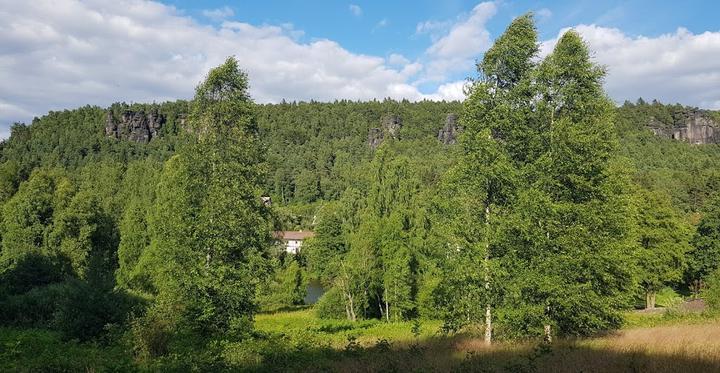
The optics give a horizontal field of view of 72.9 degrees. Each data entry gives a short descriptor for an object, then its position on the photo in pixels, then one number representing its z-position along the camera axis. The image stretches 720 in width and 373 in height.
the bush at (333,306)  33.53
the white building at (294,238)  94.00
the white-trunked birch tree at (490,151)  14.28
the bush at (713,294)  21.94
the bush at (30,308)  21.69
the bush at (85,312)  16.91
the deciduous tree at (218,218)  16.31
